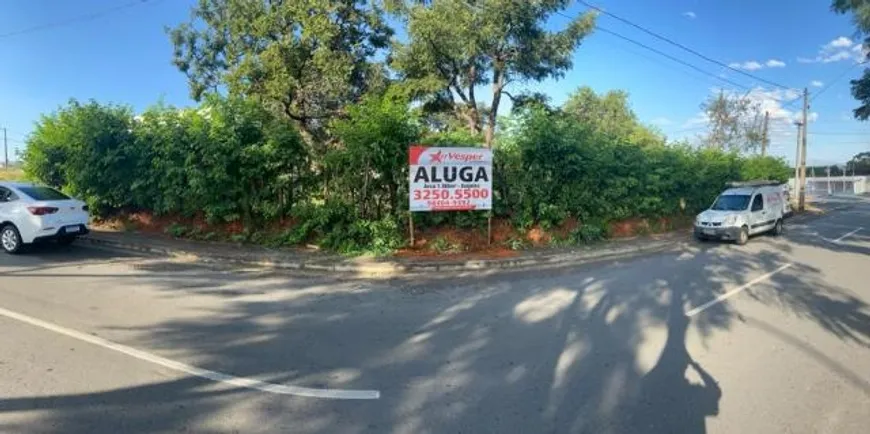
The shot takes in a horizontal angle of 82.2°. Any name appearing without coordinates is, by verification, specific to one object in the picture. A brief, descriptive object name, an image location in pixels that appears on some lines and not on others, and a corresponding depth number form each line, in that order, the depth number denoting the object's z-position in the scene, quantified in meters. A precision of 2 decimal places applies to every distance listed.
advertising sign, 12.31
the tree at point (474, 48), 23.09
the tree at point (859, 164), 84.51
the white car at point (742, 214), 15.30
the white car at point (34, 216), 11.01
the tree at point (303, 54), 22.98
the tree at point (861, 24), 17.08
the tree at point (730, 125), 48.62
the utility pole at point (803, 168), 30.55
